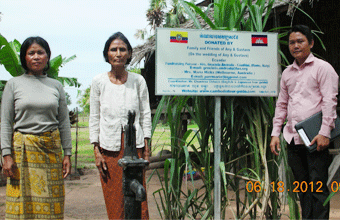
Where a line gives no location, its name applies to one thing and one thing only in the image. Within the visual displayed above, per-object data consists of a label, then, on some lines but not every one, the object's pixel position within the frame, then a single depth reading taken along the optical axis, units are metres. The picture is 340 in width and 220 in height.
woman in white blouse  2.40
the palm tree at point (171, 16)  25.57
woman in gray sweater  2.26
